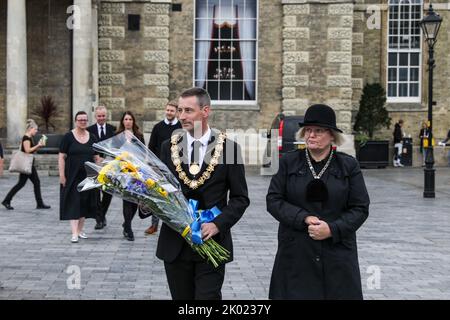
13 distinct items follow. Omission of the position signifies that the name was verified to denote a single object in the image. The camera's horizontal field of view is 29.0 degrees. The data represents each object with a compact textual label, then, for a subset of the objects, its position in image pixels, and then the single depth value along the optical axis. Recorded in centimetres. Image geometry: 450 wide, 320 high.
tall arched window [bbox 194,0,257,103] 2914
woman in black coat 549
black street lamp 1969
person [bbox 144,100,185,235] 1253
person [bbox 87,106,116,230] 1373
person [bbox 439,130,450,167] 3109
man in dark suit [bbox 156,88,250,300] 574
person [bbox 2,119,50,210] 1673
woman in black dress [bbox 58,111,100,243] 1229
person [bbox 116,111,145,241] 1259
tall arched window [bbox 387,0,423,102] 3212
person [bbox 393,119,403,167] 3086
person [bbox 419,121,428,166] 3071
